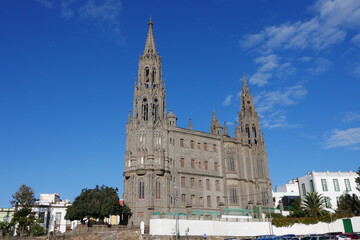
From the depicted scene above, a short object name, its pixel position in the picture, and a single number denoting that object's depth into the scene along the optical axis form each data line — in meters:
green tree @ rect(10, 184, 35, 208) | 60.00
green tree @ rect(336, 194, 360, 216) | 52.66
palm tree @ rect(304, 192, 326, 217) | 52.53
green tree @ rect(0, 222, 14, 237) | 51.88
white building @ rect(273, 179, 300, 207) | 79.21
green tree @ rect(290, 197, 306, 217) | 54.00
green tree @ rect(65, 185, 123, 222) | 48.62
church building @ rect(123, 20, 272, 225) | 56.28
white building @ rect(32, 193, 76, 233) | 63.21
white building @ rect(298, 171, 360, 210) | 62.94
